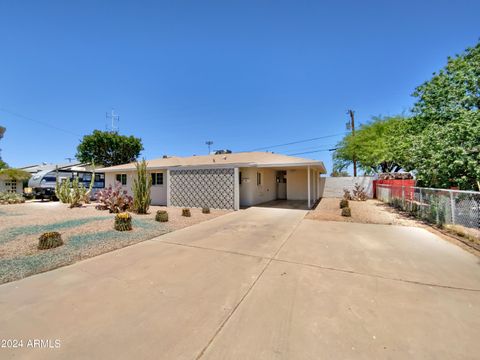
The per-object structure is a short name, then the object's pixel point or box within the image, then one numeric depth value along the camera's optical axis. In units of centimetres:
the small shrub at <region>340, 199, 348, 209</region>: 1064
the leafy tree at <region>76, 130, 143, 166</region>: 2559
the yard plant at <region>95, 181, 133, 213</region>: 1021
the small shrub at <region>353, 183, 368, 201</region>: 1571
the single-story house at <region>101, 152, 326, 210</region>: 1173
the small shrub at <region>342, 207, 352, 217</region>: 880
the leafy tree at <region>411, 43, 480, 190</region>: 714
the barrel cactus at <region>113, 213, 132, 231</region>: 648
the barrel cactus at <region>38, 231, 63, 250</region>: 483
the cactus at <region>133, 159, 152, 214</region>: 969
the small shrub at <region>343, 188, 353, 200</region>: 1587
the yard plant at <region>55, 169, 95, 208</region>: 1250
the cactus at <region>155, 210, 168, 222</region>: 798
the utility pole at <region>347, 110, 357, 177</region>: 2128
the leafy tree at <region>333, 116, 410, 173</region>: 1311
